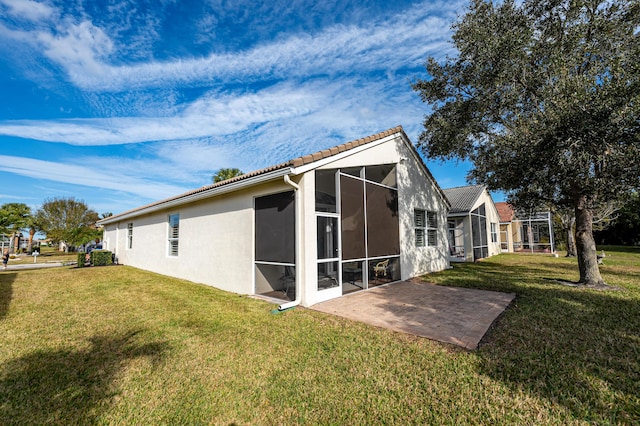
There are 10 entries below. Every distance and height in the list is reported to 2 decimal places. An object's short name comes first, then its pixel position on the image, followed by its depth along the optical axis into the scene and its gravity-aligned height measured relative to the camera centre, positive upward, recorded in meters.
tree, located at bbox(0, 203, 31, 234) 17.94 +1.38
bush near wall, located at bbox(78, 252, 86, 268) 17.81 -1.26
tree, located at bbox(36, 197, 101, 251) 39.95 +3.55
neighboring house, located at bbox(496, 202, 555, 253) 26.43 -0.44
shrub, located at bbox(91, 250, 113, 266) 18.30 -1.29
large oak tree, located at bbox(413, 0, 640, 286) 6.96 +4.00
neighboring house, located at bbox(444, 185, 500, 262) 18.98 +0.33
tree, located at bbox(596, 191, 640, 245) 30.97 -0.65
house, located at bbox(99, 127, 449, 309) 7.39 +0.27
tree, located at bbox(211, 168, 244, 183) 24.11 +5.48
